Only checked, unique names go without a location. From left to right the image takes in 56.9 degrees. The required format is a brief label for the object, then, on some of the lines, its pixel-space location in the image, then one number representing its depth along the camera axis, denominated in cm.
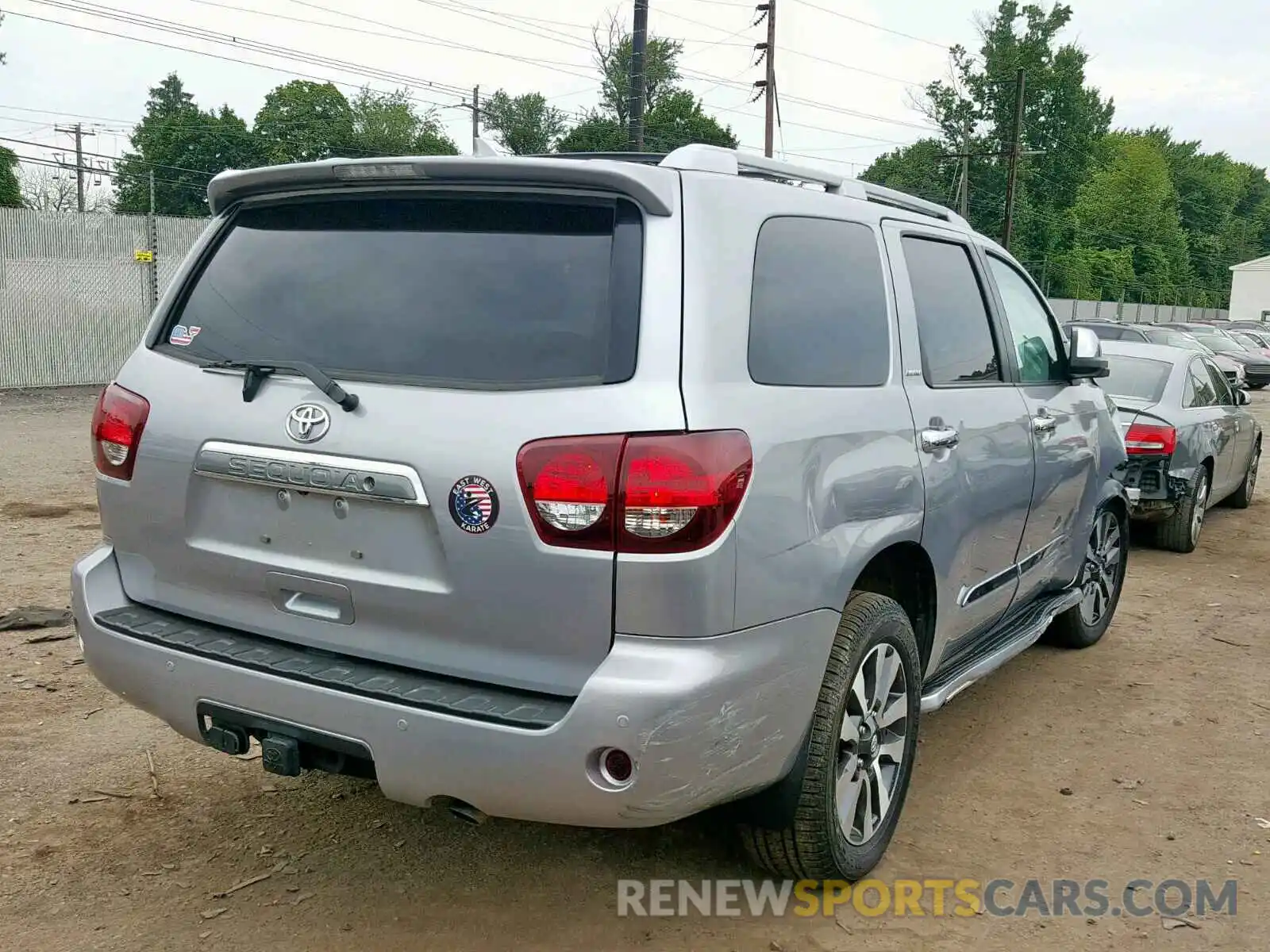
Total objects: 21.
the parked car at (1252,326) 4244
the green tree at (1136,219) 8256
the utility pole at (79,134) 7088
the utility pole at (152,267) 1816
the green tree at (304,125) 7089
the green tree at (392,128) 7206
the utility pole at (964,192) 5259
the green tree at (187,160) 6738
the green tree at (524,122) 7406
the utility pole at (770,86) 3225
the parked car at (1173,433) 811
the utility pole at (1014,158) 4172
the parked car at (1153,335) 2234
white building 8750
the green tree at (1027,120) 7456
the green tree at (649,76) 5334
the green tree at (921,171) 7206
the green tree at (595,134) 5966
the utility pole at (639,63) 2388
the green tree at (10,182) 4603
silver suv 255
